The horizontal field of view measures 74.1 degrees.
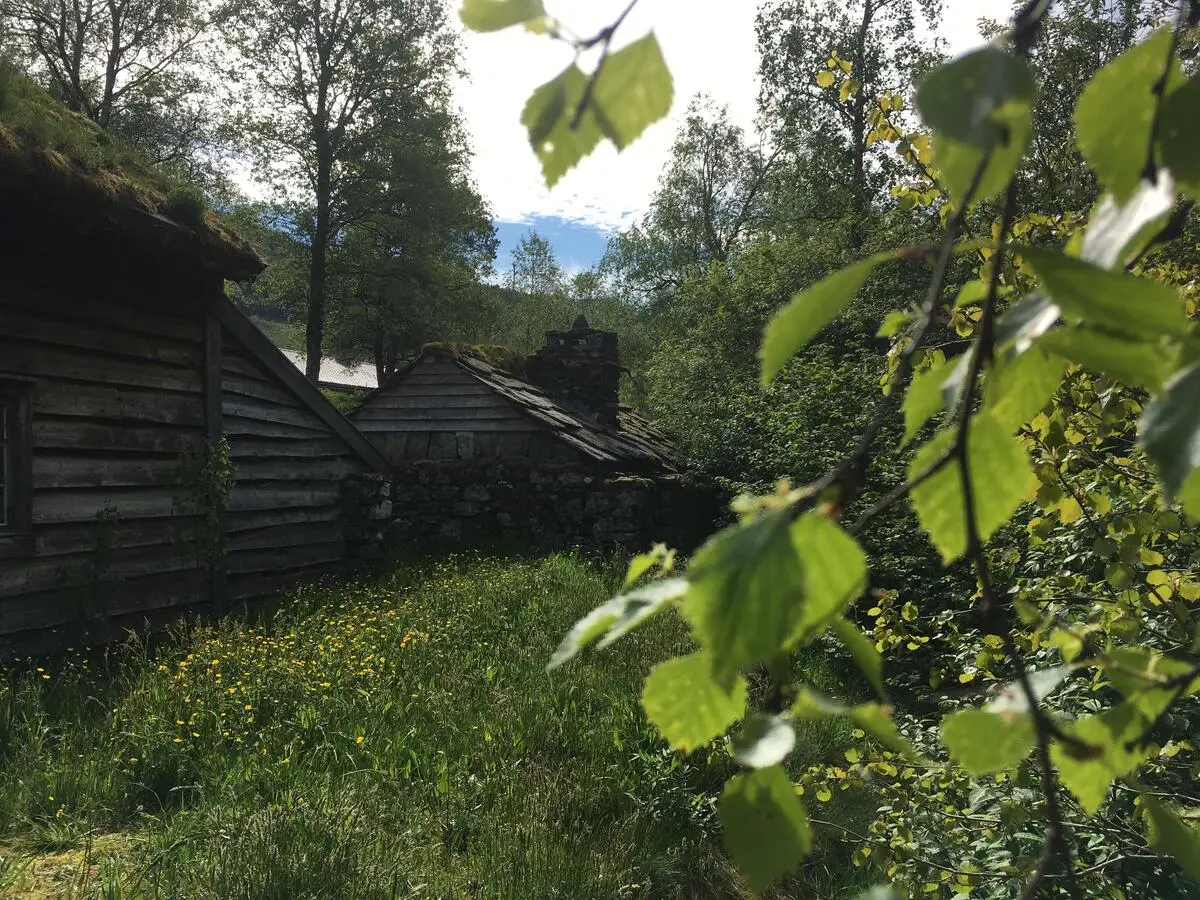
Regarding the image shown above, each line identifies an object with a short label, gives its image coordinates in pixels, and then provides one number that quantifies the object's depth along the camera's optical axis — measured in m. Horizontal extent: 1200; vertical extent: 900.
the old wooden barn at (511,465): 9.99
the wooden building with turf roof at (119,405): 5.18
